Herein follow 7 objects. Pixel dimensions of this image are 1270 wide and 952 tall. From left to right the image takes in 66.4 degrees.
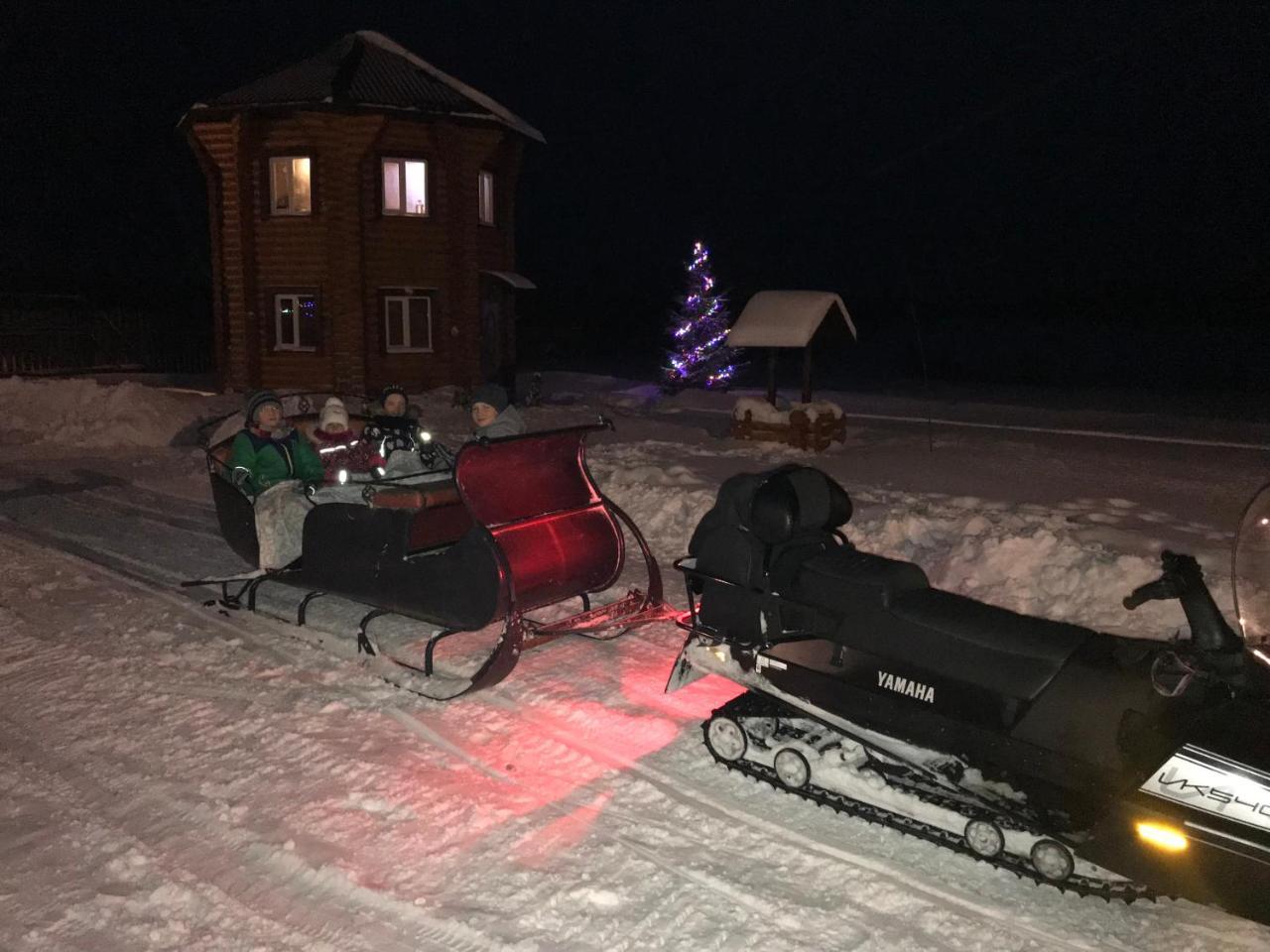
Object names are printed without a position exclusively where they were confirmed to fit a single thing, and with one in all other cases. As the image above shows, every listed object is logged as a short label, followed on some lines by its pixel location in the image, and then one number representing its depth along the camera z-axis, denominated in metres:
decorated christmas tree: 26.66
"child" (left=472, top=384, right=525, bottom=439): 6.68
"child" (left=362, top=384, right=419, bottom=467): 7.80
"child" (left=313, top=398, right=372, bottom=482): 7.98
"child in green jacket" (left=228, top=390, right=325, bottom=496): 7.20
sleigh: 5.38
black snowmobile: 3.24
